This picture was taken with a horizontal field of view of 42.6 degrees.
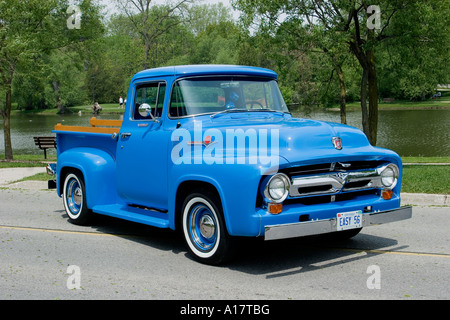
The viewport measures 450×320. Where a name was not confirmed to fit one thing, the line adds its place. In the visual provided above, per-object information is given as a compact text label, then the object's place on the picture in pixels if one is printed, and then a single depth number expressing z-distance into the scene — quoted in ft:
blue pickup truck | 19.88
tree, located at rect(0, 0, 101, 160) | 77.41
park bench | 85.89
